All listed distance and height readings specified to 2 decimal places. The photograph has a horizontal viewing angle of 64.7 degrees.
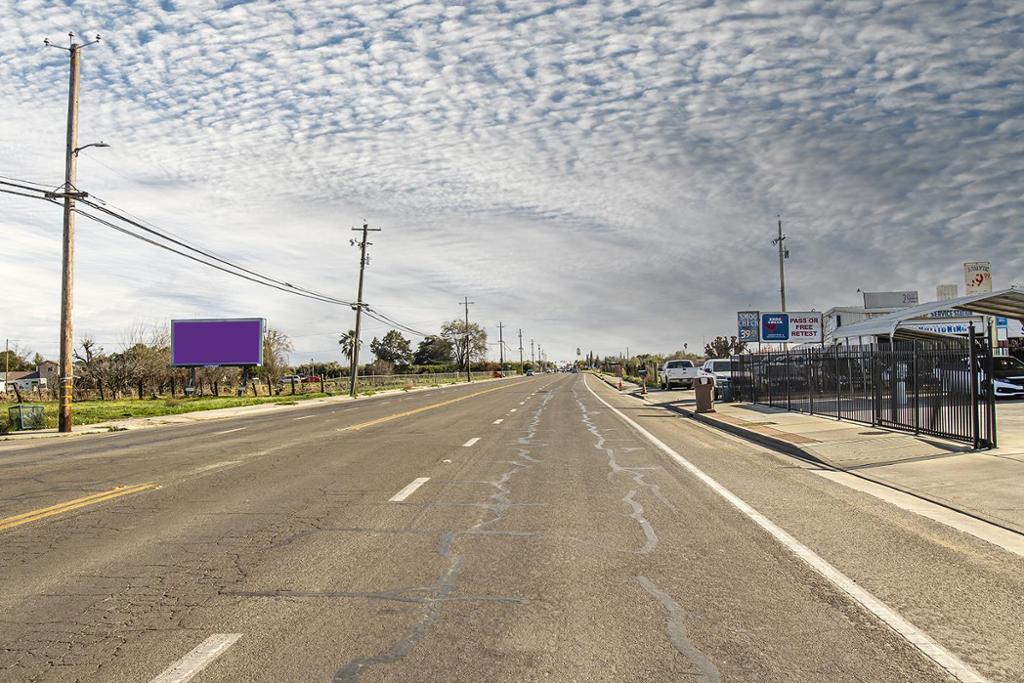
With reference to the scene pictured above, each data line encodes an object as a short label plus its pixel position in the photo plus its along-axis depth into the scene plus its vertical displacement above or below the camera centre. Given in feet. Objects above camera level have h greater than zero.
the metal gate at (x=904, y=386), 45.83 -0.86
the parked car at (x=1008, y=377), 92.63 -0.38
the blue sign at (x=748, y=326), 190.29 +11.93
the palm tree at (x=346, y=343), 517.02 +23.36
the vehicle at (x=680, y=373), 156.35 +0.66
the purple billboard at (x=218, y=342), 200.95 +9.56
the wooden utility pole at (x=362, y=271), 195.49 +24.77
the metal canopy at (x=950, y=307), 65.16 +5.82
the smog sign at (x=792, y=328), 166.91 +10.01
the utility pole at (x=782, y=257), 188.34 +28.07
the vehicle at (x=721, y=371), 118.11 +0.85
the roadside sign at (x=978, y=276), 151.53 +18.46
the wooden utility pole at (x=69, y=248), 80.28 +13.53
